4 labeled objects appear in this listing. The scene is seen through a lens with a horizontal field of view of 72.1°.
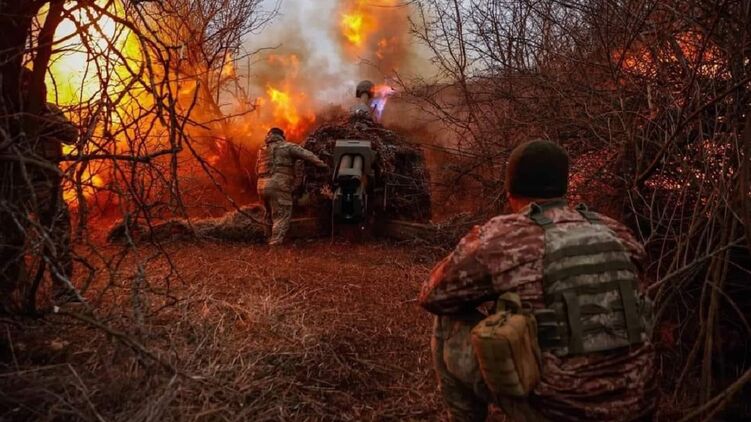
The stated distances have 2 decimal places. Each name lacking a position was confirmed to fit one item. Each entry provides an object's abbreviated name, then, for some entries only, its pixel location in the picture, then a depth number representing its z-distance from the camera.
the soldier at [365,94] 11.69
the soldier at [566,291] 2.20
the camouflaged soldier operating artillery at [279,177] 8.79
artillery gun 8.81
